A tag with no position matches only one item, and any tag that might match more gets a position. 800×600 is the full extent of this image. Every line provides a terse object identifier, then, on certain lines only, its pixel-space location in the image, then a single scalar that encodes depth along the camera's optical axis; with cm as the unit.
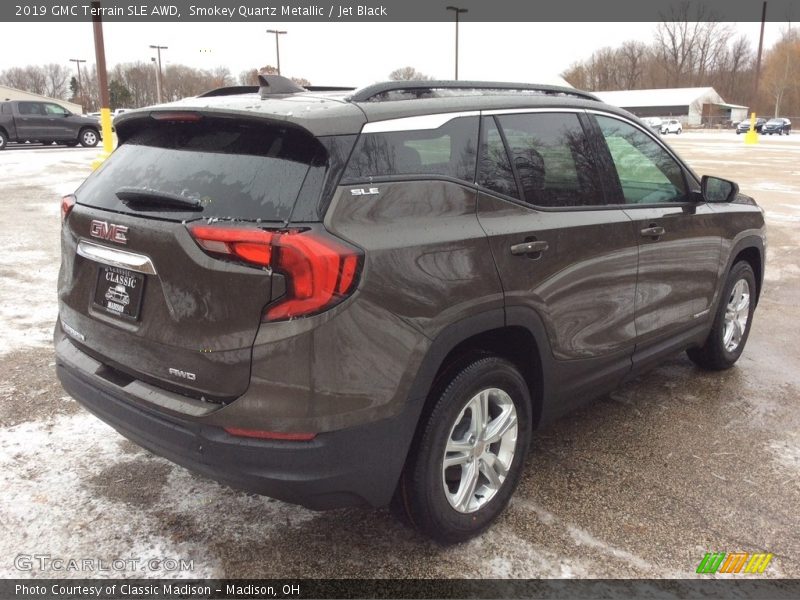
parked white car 6062
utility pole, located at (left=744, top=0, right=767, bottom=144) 3894
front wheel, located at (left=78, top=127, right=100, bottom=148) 2661
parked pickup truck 2445
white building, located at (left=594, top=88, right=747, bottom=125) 8694
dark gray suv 220
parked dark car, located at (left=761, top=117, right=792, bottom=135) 5869
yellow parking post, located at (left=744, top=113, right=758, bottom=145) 3891
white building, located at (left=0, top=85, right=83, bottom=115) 5930
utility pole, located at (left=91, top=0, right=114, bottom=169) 1446
